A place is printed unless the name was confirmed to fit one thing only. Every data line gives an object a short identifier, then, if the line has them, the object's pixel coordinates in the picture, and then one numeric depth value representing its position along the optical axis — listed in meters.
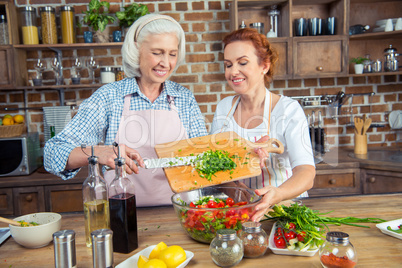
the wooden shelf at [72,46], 2.85
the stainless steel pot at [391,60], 3.08
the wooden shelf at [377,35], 2.94
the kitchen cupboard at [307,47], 2.95
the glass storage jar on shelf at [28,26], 2.88
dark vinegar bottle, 1.14
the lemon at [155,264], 0.96
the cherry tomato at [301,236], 1.12
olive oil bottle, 1.17
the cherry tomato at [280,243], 1.13
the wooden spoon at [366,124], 3.10
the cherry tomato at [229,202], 1.24
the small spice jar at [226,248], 1.02
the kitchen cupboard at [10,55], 2.84
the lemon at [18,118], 2.98
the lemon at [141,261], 1.00
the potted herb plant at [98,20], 2.83
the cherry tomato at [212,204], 1.18
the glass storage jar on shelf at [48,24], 2.88
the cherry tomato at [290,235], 1.14
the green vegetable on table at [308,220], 1.12
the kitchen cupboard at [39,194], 2.67
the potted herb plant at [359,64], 3.10
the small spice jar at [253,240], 1.08
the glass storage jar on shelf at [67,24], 2.89
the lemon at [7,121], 2.93
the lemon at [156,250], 1.06
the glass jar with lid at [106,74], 2.94
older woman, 1.82
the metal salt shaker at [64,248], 0.96
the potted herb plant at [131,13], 2.84
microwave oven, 2.73
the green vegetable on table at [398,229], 1.22
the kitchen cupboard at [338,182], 2.83
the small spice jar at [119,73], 2.99
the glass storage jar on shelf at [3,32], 2.87
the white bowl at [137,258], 1.04
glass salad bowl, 1.14
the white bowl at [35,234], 1.18
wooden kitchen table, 1.08
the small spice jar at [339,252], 0.97
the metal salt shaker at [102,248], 0.94
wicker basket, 2.77
